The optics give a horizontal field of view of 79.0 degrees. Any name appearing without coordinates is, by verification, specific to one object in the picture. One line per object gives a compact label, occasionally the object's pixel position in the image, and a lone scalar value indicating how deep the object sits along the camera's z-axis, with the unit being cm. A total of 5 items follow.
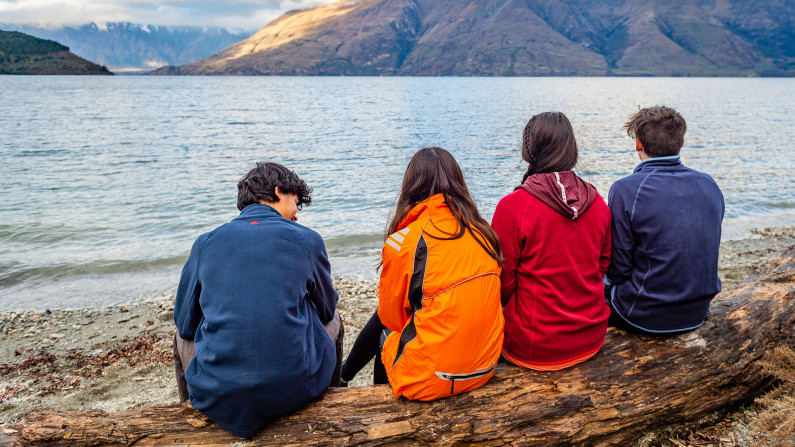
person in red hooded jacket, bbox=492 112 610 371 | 335
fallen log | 327
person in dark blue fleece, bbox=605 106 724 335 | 365
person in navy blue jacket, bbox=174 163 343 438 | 298
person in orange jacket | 310
